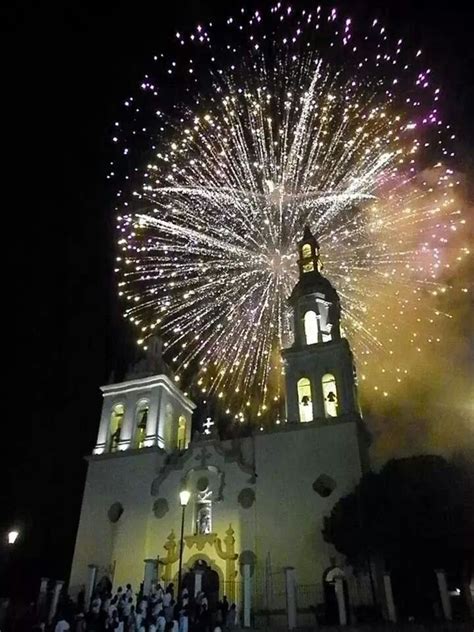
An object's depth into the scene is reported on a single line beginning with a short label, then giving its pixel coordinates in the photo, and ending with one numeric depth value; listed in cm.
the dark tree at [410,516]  1747
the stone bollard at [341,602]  1605
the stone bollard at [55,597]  1762
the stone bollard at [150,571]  2133
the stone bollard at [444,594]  1547
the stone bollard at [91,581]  2041
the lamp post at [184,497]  1528
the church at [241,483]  2136
